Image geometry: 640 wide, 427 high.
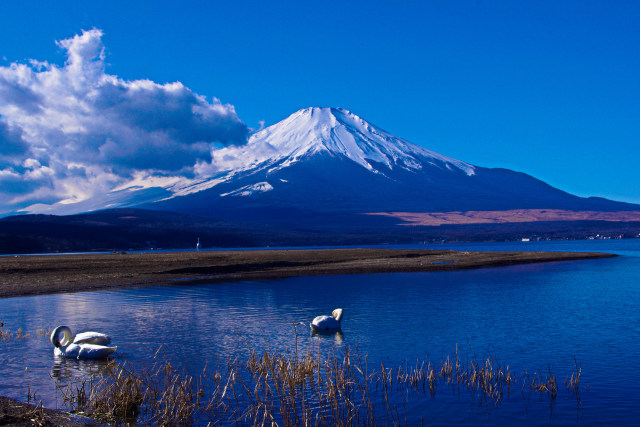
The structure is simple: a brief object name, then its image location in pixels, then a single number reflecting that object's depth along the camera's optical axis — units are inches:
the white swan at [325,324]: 788.0
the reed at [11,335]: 754.5
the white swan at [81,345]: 635.5
